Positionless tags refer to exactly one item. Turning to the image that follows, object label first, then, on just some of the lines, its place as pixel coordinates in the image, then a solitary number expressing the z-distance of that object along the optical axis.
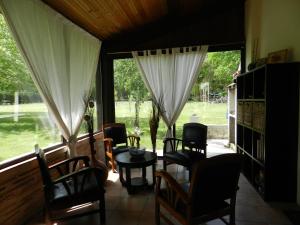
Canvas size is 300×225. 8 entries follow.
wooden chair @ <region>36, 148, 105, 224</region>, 2.09
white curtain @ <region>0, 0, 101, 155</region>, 2.35
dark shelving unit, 2.48
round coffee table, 2.85
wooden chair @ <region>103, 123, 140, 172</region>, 3.72
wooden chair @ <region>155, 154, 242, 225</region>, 1.71
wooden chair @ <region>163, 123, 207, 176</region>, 3.20
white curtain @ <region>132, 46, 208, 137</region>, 4.10
